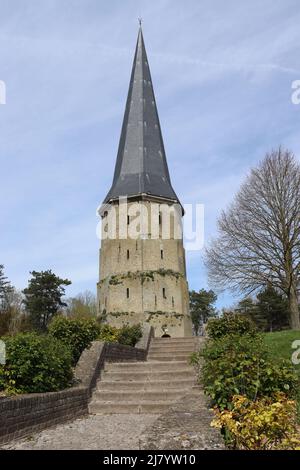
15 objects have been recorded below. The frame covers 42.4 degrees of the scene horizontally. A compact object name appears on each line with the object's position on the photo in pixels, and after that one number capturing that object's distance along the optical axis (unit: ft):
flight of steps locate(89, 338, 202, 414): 26.58
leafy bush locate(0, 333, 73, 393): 22.22
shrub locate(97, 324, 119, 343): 46.57
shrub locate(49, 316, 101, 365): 35.27
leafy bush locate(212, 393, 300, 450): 12.74
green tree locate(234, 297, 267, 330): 150.92
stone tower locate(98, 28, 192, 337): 105.91
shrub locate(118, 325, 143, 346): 51.00
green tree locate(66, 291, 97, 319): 157.58
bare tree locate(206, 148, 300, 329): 75.82
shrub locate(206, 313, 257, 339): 40.78
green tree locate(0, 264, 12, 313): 162.98
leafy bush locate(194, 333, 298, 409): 19.09
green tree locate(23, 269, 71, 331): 150.51
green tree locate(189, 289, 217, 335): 219.82
